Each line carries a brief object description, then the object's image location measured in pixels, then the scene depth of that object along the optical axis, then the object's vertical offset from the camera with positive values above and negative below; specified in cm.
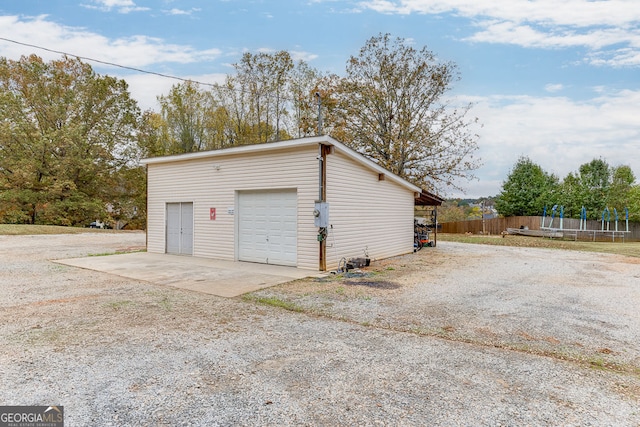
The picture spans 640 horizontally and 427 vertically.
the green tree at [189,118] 2350 +635
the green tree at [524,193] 2673 +187
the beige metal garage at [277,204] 870 +23
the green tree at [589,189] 2579 +219
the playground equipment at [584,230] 2220 -82
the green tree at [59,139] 2273 +476
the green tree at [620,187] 2702 +257
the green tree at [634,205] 2491 +97
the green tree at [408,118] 1942 +547
